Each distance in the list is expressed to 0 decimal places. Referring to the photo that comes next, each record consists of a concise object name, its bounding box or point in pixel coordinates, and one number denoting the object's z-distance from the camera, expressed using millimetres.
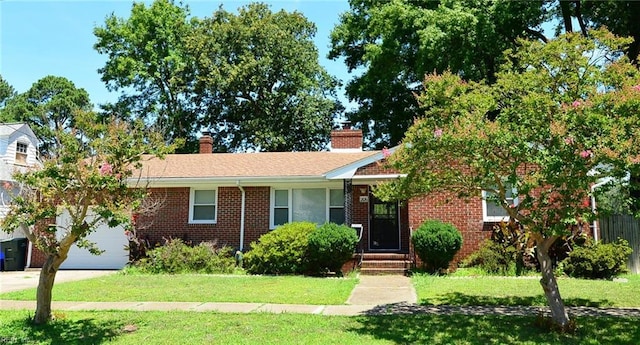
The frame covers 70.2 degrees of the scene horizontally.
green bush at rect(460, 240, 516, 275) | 13078
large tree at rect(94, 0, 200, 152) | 31922
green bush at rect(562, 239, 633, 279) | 12039
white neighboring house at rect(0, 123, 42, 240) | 22969
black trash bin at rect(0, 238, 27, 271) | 16156
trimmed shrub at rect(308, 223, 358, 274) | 13352
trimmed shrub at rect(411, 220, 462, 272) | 13195
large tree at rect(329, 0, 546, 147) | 20266
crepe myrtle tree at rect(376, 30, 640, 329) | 6210
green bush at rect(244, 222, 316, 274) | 13789
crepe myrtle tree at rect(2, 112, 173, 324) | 6871
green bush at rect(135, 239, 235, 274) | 14320
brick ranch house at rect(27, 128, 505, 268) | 15070
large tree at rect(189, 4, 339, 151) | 29578
